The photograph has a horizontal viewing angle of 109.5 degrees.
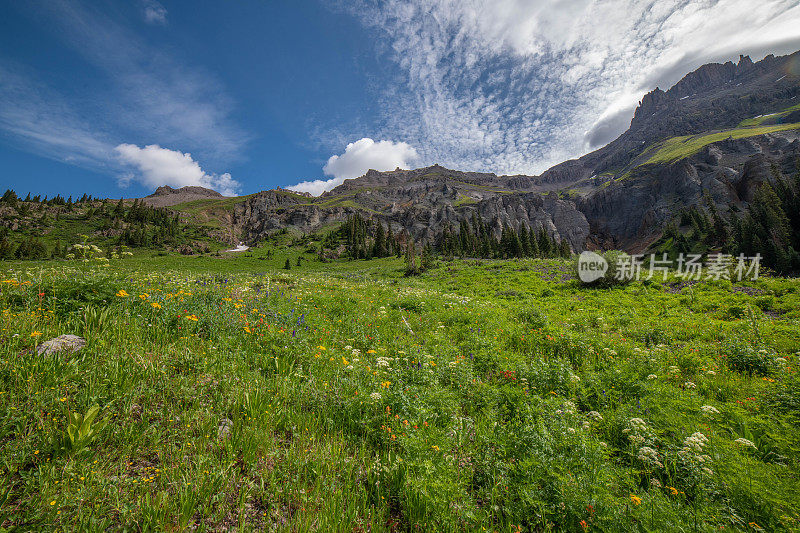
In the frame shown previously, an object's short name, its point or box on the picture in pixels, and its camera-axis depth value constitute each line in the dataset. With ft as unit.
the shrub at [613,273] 55.88
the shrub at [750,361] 20.11
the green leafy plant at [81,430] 8.40
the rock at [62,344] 12.41
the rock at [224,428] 10.91
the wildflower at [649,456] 11.77
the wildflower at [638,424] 13.60
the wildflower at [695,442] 11.91
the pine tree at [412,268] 109.70
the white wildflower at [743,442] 11.98
